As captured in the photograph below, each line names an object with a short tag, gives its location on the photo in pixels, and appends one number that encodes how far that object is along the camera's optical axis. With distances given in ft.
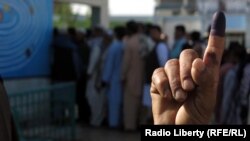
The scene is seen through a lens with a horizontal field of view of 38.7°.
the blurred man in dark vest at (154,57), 17.15
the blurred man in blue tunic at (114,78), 18.21
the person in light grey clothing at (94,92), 19.03
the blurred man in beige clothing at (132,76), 17.85
